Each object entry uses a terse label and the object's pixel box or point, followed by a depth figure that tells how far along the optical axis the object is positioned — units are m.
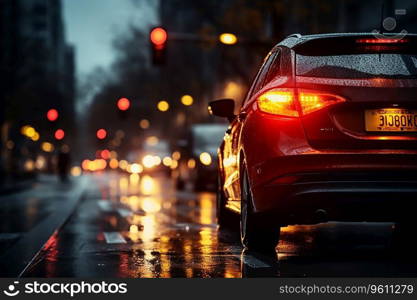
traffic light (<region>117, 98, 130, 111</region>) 41.61
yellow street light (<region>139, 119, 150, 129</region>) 117.51
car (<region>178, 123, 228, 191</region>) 28.89
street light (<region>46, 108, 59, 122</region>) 38.78
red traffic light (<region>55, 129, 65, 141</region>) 45.41
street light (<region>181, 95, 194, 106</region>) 57.06
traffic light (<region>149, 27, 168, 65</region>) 26.95
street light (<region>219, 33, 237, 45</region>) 26.64
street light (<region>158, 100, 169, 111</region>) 57.15
